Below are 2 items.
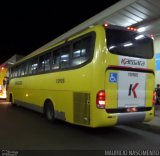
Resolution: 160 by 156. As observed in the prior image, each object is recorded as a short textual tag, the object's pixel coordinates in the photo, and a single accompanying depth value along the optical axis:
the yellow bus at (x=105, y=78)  8.37
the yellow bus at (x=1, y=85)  28.86
